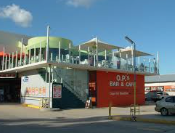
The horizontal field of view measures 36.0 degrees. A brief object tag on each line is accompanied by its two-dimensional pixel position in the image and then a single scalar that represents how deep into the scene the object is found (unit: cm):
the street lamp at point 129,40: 1811
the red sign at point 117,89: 2848
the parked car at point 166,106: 1948
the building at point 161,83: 5763
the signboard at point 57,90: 2460
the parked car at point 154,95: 4031
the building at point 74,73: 2481
